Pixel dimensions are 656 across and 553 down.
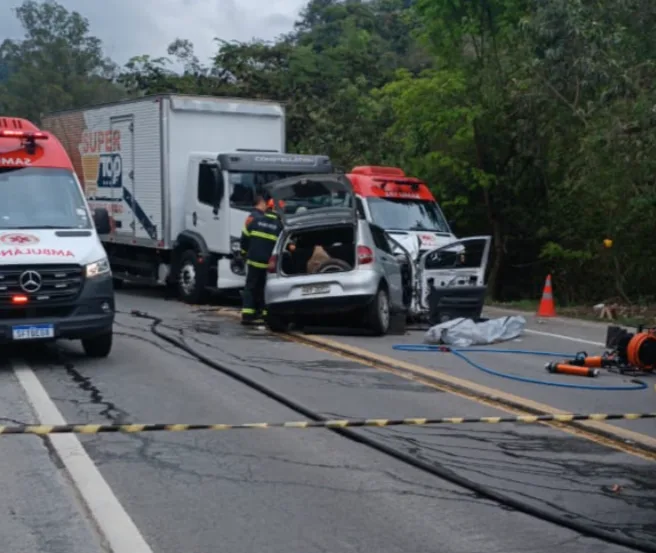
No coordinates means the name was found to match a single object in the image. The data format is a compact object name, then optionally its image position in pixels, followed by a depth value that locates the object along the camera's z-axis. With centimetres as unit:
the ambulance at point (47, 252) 1134
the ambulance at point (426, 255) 1508
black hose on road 594
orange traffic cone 1838
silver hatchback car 1434
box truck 1856
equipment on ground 1134
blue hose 1078
